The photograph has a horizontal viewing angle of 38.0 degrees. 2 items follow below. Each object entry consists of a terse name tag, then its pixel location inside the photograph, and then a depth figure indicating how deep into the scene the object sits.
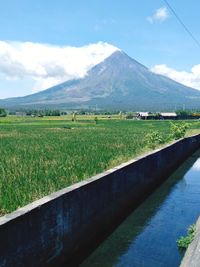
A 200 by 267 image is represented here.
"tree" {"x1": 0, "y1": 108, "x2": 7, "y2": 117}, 106.16
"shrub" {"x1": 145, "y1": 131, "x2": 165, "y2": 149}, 18.72
